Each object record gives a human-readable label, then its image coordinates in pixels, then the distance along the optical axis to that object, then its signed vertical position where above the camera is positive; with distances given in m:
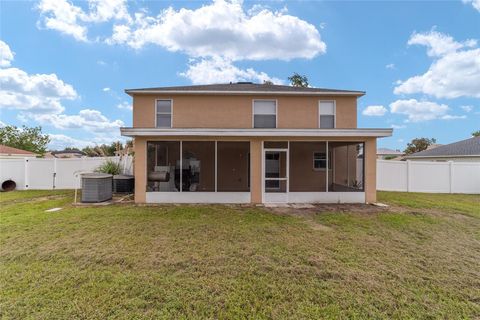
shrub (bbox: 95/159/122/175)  14.41 -0.17
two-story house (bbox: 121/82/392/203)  10.31 +1.01
